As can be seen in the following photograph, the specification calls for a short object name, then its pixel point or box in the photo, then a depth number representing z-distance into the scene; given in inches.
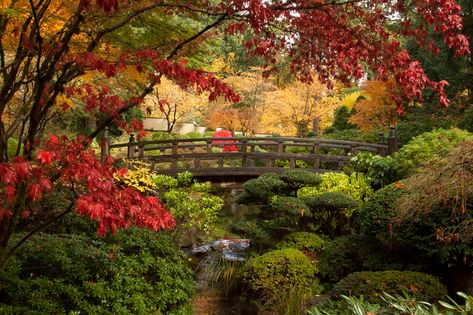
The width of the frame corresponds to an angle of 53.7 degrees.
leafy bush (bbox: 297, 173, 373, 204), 386.0
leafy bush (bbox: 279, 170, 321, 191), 345.7
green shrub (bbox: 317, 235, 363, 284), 274.4
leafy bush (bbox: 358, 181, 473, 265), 209.0
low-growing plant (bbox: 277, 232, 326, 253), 308.0
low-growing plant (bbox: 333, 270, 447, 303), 195.2
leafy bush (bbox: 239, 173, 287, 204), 338.0
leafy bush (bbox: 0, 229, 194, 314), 162.2
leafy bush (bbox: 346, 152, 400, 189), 386.0
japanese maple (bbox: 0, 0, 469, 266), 113.8
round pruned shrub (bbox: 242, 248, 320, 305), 264.4
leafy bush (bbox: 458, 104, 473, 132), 465.1
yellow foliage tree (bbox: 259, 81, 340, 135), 797.2
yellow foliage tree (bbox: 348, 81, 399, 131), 625.6
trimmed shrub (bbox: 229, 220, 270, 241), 317.1
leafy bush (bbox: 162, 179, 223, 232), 359.9
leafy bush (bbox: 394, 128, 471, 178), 345.1
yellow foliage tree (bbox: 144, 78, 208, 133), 852.6
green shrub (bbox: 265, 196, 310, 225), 311.0
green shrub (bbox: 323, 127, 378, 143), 650.2
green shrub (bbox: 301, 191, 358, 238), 318.0
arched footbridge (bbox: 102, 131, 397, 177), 501.7
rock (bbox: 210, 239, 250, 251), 394.1
